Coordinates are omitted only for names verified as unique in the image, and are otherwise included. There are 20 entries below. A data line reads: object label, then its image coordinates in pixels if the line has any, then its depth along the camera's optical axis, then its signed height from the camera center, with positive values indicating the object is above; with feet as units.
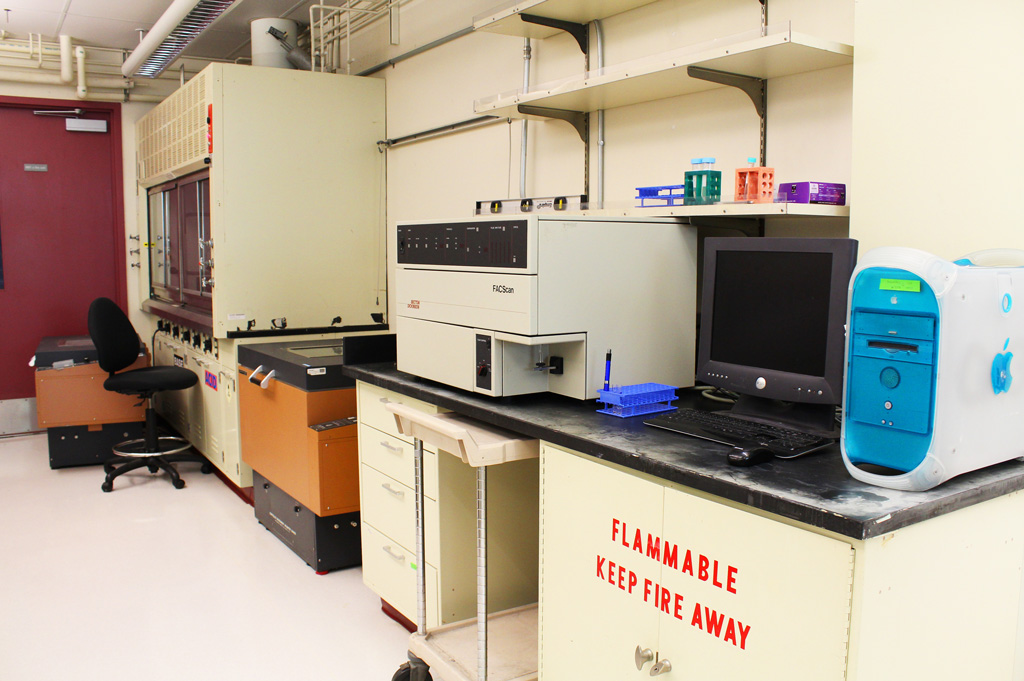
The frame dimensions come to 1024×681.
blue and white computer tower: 4.13 -0.56
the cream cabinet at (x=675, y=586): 4.05 -1.93
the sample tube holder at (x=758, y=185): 6.12 +0.61
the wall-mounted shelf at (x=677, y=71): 5.88 +1.66
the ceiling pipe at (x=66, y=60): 16.35 +4.19
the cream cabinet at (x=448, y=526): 7.67 -2.66
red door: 17.61 +0.74
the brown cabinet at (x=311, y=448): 9.93 -2.44
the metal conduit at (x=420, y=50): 10.97 +3.24
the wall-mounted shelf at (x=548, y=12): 8.05 +2.66
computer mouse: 4.64 -1.14
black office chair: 13.99 -2.16
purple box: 5.85 +0.53
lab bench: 3.96 -1.73
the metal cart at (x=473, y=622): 6.09 -3.39
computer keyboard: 4.96 -1.15
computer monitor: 5.34 -0.46
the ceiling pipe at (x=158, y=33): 11.99 +3.87
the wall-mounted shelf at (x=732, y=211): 5.72 +0.42
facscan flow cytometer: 6.29 -0.34
